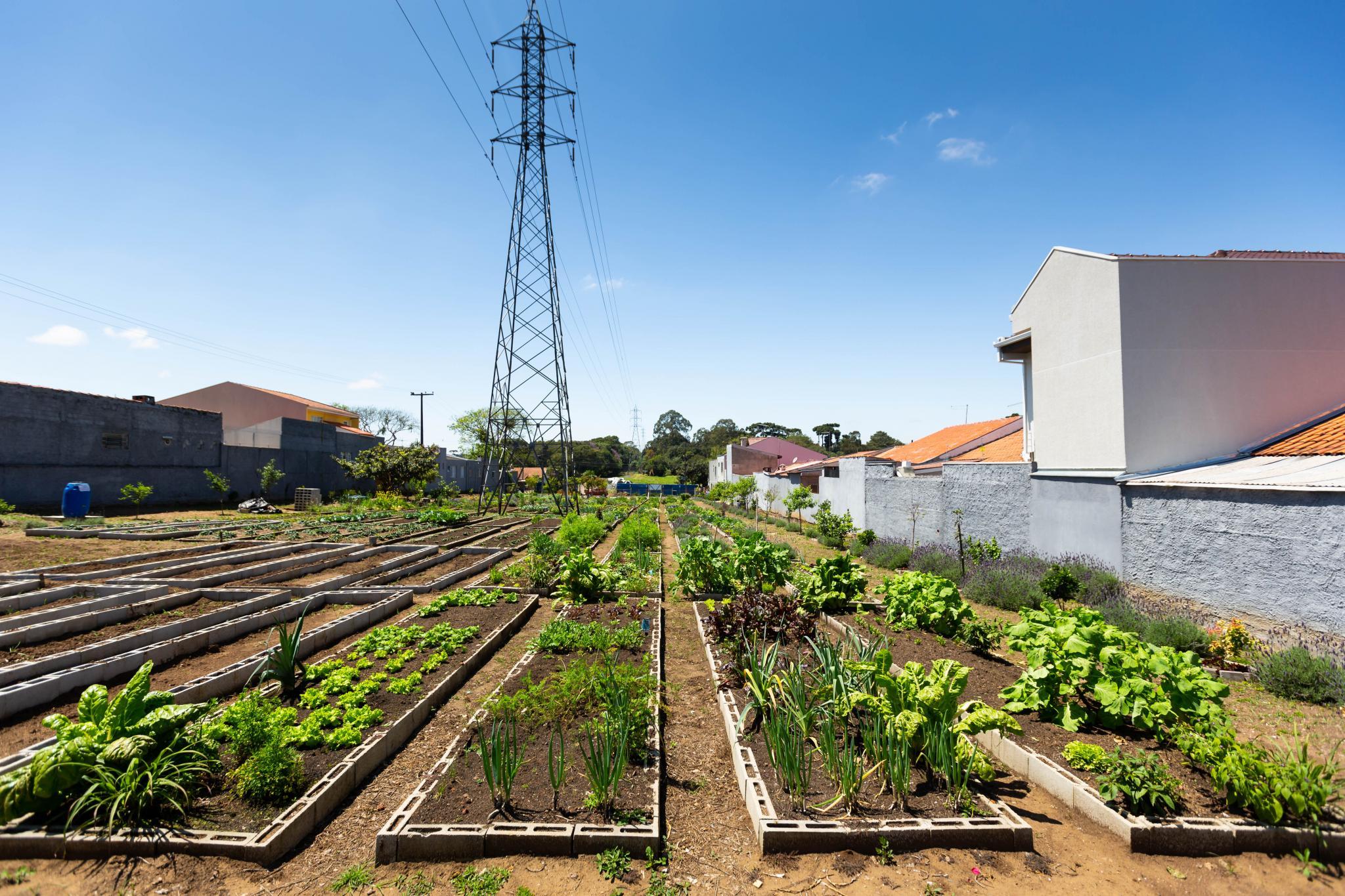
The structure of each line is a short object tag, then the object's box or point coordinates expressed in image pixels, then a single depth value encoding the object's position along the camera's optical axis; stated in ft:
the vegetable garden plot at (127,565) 30.66
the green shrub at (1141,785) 10.86
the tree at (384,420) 255.29
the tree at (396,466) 95.30
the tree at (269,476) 89.20
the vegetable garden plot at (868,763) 10.63
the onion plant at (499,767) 11.08
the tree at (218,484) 82.84
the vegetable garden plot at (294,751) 10.15
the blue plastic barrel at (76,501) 60.44
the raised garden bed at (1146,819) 10.30
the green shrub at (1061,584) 30.19
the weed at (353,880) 9.72
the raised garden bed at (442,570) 32.85
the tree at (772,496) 87.25
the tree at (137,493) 71.41
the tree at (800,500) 68.28
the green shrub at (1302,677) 16.92
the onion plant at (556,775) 10.99
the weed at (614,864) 10.01
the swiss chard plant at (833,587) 26.20
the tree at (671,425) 350.23
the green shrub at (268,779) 11.28
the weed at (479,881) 9.61
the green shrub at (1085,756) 12.40
